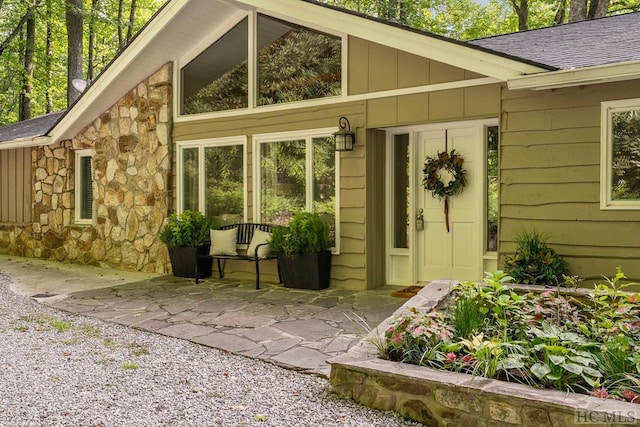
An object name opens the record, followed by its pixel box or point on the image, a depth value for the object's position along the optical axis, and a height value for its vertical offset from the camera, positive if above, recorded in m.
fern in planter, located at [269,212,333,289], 5.96 -0.52
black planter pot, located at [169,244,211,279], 6.95 -0.78
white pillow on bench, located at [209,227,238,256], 6.75 -0.49
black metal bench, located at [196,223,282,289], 6.54 -0.43
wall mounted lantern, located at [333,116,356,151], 5.95 +0.78
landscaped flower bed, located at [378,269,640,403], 2.44 -0.72
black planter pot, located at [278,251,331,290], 6.02 -0.77
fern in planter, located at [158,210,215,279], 6.95 -0.49
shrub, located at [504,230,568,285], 4.57 -0.52
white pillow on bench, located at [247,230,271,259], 6.38 -0.48
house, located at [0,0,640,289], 4.63 +0.79
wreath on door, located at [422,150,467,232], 5.78 +0.34
